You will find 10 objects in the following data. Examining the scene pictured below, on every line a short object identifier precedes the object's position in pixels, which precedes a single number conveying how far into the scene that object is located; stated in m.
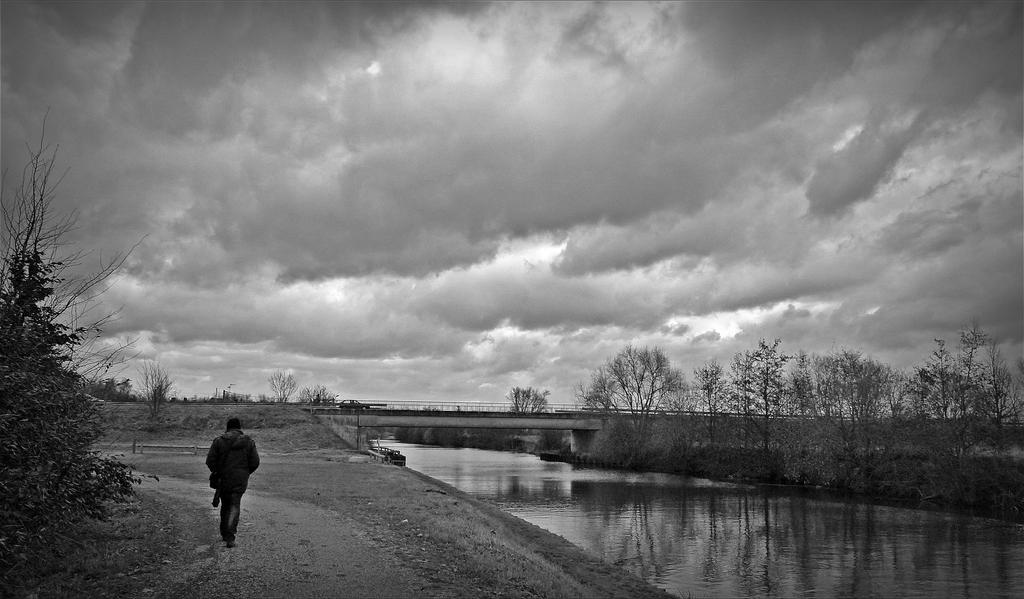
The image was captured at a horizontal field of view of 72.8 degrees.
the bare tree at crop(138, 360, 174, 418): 79.19
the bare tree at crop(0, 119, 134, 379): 13.97
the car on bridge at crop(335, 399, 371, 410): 99.28
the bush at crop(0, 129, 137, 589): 11.55
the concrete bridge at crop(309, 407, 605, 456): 89.94
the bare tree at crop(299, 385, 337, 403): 104.81
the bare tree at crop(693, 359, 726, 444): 75.44
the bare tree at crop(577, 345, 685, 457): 95.69
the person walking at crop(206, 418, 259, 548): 14.42
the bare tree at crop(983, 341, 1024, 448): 45.12
